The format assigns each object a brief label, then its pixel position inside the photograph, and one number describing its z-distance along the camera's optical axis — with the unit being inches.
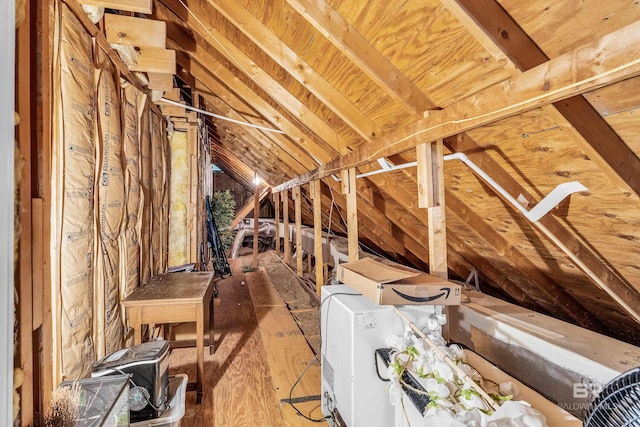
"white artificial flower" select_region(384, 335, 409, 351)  50.0
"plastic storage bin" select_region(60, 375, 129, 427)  40.5
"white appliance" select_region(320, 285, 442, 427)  53.4
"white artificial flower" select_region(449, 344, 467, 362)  43.8
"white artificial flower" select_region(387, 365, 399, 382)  43.6
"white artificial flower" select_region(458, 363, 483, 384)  39.1
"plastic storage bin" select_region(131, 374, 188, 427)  56.7
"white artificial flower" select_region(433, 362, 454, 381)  38.6
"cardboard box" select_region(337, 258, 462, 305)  54.0
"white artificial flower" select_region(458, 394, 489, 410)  33.8
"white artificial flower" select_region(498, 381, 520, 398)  37.6
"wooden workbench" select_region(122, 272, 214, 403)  74.0
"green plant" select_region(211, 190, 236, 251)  237.8
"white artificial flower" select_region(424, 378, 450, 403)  35.3
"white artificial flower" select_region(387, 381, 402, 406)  42.4
